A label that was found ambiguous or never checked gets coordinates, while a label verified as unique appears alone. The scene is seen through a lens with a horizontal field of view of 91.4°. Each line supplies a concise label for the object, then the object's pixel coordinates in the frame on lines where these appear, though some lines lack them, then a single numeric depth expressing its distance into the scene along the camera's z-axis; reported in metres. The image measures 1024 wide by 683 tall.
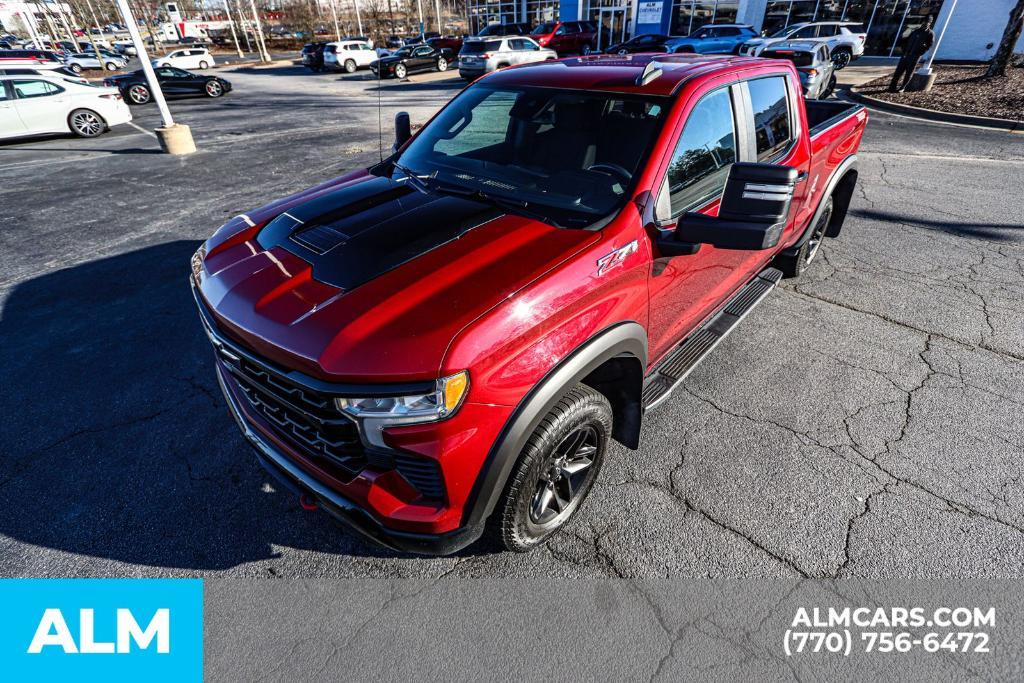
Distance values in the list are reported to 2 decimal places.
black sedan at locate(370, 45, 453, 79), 23.30
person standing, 13.06
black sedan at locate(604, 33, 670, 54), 20.29
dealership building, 19.86
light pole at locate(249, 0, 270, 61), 37.75
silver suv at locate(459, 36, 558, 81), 19.80
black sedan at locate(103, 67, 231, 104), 17.80
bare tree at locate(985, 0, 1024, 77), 12.25
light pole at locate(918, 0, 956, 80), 13.77
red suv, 24.91
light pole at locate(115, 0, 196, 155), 9.42
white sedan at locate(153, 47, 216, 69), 32.16
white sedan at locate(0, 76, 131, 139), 11.02
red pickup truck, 1.77
